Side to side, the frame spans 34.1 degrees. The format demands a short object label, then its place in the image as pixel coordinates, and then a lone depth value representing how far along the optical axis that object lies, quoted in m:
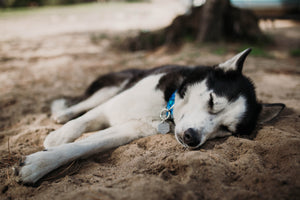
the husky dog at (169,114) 1.22
